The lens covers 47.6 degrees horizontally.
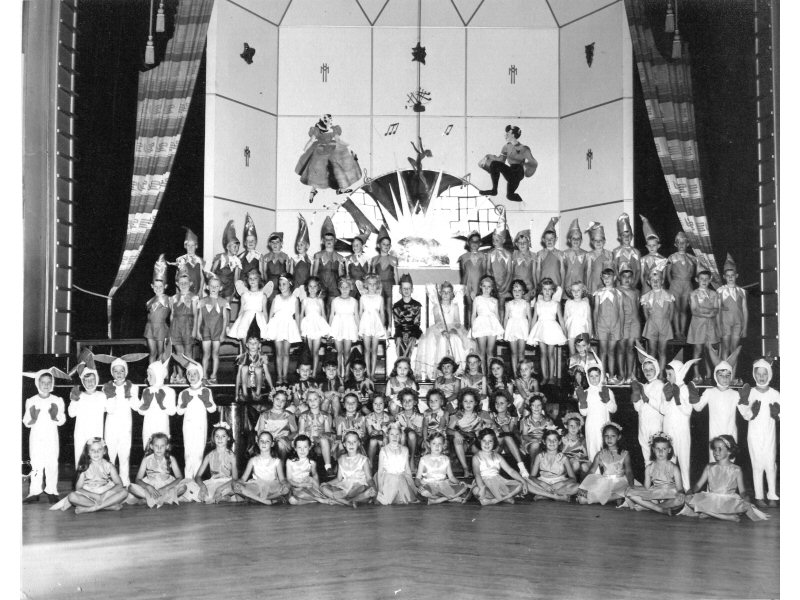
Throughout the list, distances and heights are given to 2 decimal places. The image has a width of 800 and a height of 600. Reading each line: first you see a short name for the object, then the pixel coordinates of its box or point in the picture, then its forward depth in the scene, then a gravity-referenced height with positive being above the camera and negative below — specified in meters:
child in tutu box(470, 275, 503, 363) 8.40 -0.12
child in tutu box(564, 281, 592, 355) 8.34 -0.04
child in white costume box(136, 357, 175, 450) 7.43 -0.82
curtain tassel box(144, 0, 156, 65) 8.92 +2.52
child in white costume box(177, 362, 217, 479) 7.42 -0.85
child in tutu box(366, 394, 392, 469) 7.18 -0.93
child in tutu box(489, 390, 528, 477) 7.18 -0.91
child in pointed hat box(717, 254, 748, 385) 8.03 -0.04
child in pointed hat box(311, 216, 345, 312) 9.13 +0.45
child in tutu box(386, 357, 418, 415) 7.68 -0.60
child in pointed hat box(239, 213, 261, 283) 9.18 +0.55
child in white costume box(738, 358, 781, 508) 6.98 -0.82
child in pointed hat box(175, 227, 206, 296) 9.11 +0.43
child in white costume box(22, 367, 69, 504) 7.10 -0.92
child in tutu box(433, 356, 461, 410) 7.71 -0.61
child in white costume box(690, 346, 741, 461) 7.22 -0.77
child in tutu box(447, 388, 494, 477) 7.21 -0.92
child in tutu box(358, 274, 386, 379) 8.48 -0.12
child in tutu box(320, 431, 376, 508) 6.77 -1.29
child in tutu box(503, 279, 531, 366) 8.37 -0.11
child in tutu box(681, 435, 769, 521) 6.33 -1.30
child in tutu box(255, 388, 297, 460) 7.25 -0.91
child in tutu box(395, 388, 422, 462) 7.25 -0.90
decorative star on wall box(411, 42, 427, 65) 11.47 +3.24
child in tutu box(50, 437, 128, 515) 6.60 -1.30
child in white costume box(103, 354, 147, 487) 7.38 -0.87
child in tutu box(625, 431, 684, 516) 6.55 -1.30
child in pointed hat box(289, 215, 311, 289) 8.98 +0.47
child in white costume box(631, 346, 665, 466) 7.39 -0.77
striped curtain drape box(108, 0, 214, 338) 9.75 +2.14
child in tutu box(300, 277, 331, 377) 8.40 -0.09
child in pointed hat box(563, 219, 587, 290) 8.95 +0.48
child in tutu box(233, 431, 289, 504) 6.80 -1.29
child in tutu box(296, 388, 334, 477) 7.23 -0.95
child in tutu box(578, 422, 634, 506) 6.84 -1.26
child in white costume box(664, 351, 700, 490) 7.30 -0.87
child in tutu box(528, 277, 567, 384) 8.23 -0.18
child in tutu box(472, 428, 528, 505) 6.81 -1.27
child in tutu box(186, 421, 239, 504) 6.89 -1.27
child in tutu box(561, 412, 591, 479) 7.11 -1.07
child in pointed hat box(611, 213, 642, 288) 8.87 +0.54
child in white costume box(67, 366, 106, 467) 7.37 -0.81
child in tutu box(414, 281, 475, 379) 8.52 -0.30
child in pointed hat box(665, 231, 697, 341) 8.54 +0.32
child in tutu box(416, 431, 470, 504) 6.84 -1.30
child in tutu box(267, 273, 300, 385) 8.35 -0.14
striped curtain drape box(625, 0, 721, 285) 9.55 +2.06
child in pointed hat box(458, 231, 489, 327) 9.05 +0.41
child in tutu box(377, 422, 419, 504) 6.86 -1.25
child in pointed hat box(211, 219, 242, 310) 9.11 +0.42
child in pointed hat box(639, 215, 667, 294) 8.67 +0.48
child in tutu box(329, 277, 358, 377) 8.42 -0.11
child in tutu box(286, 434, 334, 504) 6.82 -1.28
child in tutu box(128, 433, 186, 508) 6.75 -1.28
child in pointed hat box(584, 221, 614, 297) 8.85 +0.46
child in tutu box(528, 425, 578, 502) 6.95 -1.28
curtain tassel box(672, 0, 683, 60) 8.79 +2.56
